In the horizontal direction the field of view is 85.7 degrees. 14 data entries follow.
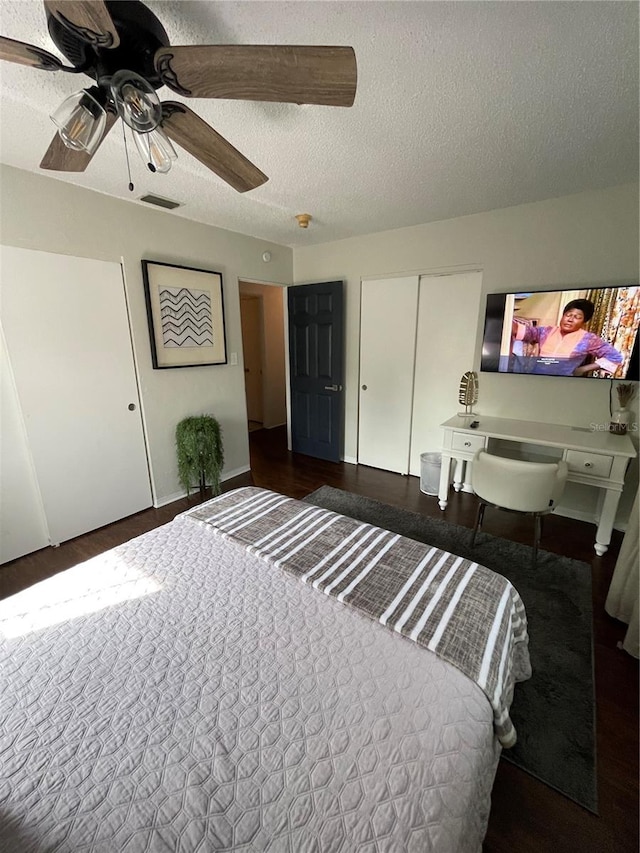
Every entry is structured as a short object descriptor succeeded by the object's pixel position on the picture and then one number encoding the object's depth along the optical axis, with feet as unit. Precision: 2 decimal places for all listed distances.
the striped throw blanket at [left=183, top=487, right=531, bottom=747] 3.40
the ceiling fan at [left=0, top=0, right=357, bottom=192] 2.90
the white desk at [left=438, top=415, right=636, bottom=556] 7.34
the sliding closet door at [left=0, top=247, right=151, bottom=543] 7.07
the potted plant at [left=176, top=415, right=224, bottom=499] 9.53
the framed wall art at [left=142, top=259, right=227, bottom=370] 8.94
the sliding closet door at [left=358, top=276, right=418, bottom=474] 11.14
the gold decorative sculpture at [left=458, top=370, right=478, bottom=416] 9.86
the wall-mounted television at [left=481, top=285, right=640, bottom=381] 7.74
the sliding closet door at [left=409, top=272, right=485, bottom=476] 10.09
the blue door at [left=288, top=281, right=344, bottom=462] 12.22
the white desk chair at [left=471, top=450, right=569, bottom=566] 6.68
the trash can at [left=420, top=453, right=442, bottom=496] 10.45
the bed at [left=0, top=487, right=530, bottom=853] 2.21
